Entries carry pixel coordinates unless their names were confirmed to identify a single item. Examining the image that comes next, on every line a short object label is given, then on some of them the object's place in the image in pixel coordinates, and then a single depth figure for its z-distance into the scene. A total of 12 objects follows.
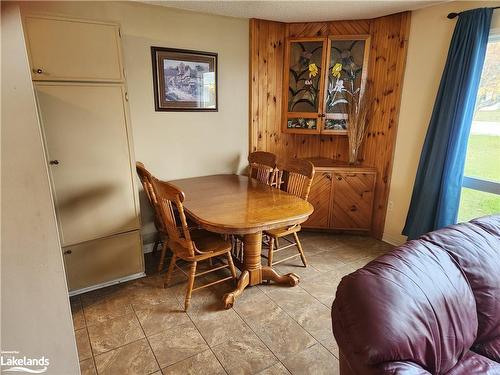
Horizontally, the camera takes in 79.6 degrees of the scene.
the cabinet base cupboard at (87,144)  1.95
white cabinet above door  1.88
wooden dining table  1.93
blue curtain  2.35
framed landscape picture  2.82
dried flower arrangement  3.23
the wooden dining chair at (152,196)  2.34
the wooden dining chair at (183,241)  1.94
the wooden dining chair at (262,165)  3.02
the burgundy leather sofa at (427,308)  0.94
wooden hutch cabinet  3.19
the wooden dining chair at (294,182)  2.56
